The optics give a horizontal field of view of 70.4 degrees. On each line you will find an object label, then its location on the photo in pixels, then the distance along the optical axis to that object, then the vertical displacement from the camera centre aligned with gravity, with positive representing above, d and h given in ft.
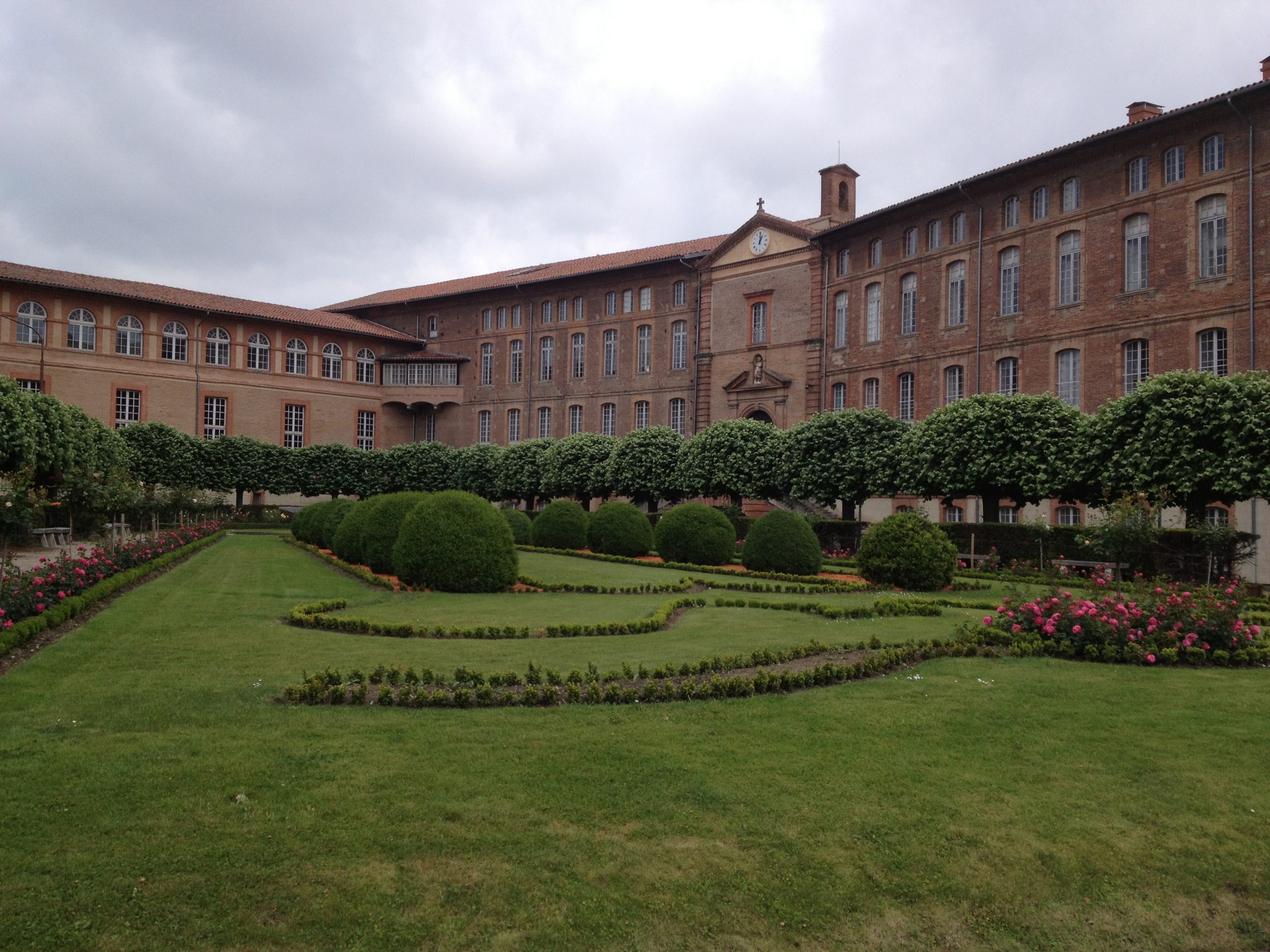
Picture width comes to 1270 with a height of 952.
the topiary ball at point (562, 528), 81.51 -2.88
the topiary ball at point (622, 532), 75.36 -2.97
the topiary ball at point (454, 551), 47.26 -2.85
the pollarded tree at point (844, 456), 89.15 +4.03
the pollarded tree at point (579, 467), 122.93 +4.16
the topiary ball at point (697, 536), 66.85 -3.06
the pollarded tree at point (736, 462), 101.30 +3.88
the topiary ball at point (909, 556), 50.98 -3.49
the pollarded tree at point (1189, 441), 59.06 +3.65
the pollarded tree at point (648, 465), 113.50 +4.05
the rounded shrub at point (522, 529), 88.58 -3.19
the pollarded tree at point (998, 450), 72.64 +3.73
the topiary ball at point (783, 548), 61.52 -3.64
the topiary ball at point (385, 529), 54.65 -1.97
